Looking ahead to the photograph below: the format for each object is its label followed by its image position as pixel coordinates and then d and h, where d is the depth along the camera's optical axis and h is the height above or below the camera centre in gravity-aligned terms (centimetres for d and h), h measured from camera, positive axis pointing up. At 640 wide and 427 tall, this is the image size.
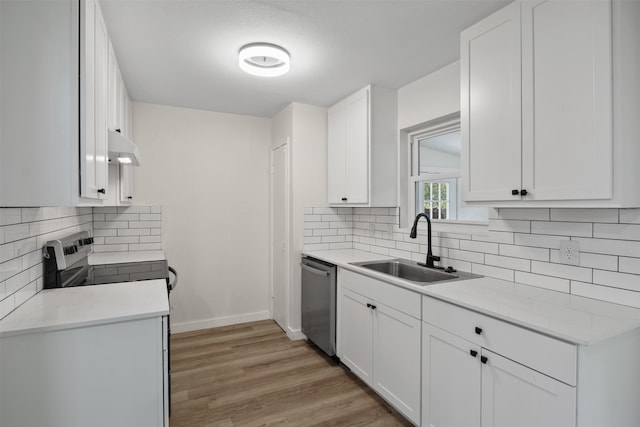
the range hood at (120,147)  197 +37
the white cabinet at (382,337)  200 -84
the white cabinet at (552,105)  137 +49
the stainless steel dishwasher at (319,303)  287 -81
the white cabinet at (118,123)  213 +64
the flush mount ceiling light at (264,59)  218 +102
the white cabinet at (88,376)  133 -68
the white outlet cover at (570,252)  175 -21
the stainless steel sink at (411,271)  235 -45
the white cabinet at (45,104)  124 +41
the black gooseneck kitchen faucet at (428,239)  251 -20
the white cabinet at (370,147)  294 +56
